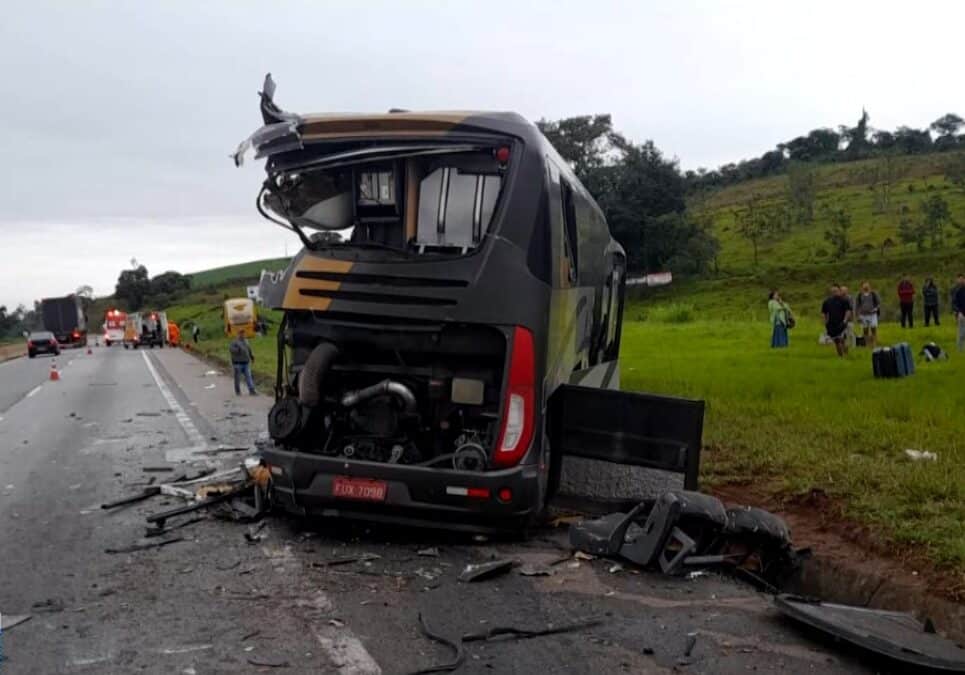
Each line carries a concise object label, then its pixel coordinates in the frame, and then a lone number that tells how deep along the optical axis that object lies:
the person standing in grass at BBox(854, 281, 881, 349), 21.80
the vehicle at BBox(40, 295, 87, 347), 60.34
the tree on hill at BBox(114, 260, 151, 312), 123.38
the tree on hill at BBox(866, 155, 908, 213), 67.38
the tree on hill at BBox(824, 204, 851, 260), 54.69
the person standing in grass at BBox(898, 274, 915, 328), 27.75
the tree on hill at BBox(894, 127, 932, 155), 97.62
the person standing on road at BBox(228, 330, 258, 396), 19.25
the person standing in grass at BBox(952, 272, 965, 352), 19.20
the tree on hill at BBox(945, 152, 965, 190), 66.69
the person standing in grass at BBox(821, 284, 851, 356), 19.45
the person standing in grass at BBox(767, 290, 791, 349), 23.09
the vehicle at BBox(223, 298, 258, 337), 48.28
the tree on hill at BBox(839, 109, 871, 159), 100.72
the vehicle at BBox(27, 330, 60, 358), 49.78
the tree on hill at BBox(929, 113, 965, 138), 103.75
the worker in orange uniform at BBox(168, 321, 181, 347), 62.30
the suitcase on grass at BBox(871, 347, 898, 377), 14.52
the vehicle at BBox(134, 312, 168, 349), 61.06
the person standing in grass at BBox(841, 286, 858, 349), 21.63
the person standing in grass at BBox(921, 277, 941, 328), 28.48
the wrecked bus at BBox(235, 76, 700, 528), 6.40
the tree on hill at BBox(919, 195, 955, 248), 52.28
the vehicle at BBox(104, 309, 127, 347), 65.25
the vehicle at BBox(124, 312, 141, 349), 61.75
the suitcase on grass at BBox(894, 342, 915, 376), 14.55
